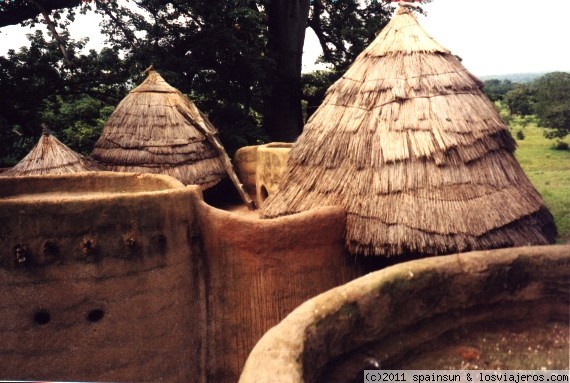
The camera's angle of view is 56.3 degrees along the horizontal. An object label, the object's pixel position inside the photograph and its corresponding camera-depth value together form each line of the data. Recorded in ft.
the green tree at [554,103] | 51.70
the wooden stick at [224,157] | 38.40
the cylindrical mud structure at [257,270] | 19.52
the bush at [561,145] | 51.68
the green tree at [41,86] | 39.88
